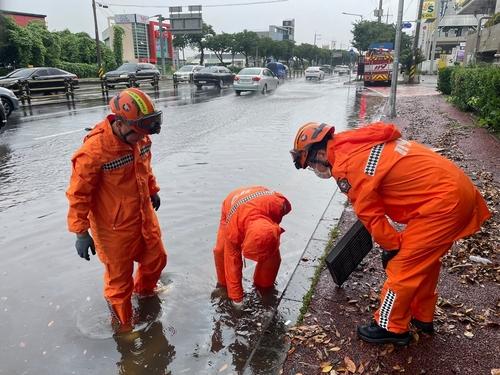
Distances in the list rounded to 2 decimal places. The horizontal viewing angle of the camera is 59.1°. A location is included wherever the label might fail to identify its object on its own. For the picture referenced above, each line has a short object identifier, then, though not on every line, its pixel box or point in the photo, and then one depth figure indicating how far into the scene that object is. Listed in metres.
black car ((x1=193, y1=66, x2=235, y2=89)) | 29.28
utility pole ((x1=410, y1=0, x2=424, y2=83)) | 29.75
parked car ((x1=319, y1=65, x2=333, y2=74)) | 72.75
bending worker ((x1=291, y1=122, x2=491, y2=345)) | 2.49
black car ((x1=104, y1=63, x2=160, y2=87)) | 25.64
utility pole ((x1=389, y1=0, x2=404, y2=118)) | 12.62
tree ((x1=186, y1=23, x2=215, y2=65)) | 51.58
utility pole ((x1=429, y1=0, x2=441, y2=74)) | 31.77
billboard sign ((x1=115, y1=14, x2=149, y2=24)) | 58.38
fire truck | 28.91
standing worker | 2.81
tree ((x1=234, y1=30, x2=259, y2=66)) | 54.03
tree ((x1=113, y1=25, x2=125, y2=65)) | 46.28
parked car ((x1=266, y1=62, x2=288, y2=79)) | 45.94
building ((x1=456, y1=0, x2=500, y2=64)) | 20.31
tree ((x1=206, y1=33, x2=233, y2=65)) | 52.97
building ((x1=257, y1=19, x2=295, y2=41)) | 84.56
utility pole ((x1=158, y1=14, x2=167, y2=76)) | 41.08
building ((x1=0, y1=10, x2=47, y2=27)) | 35.19
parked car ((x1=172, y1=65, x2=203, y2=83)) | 35.34
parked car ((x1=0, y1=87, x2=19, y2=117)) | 13.59
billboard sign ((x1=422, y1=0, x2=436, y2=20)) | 30.56
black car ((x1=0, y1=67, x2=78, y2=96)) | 19.30
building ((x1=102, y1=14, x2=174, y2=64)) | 58.84
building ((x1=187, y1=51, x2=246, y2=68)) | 84.62
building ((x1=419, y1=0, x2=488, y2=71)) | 59.84
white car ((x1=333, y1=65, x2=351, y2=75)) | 68.19
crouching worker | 3.07
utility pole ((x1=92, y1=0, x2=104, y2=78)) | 32.11
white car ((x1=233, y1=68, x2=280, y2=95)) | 24.56
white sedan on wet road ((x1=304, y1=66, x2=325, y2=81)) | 46.75
